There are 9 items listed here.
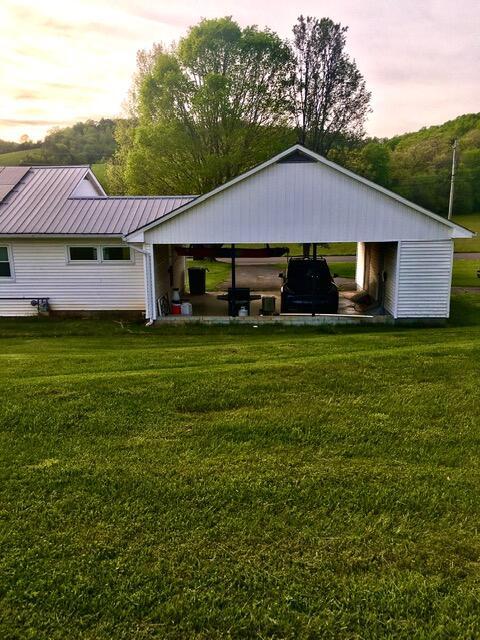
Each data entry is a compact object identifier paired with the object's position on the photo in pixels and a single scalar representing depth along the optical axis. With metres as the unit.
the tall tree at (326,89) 33.75
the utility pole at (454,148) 34.94
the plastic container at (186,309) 15.02
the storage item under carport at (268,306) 14.91
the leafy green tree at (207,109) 27.88
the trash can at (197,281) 18.97
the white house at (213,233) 13.32
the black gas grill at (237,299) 14.52
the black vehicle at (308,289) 14.68
